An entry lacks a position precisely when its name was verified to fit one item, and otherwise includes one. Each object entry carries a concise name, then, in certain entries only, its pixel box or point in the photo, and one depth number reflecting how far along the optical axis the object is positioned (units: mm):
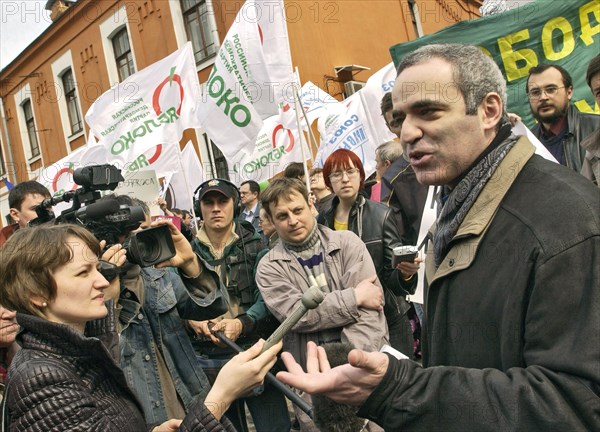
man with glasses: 3406
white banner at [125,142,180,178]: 6727
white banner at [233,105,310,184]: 7023
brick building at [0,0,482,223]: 13102
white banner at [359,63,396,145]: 6844
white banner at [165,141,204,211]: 7383
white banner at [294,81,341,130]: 8352
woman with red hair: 3281
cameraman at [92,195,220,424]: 2336
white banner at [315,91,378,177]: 6828
